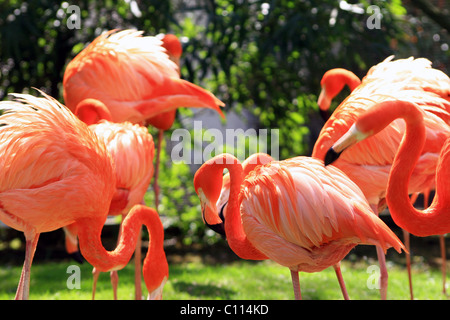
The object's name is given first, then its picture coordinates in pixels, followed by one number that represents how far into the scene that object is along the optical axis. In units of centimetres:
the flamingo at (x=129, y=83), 436
